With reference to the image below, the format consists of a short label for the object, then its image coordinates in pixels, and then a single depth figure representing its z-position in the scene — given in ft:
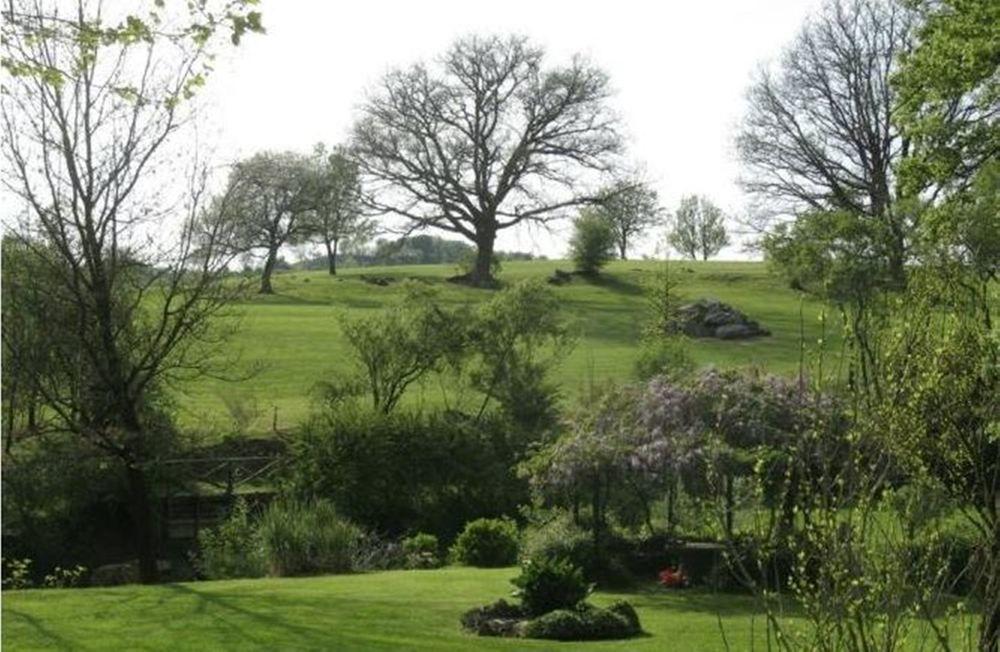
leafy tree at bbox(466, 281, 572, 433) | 111.45
